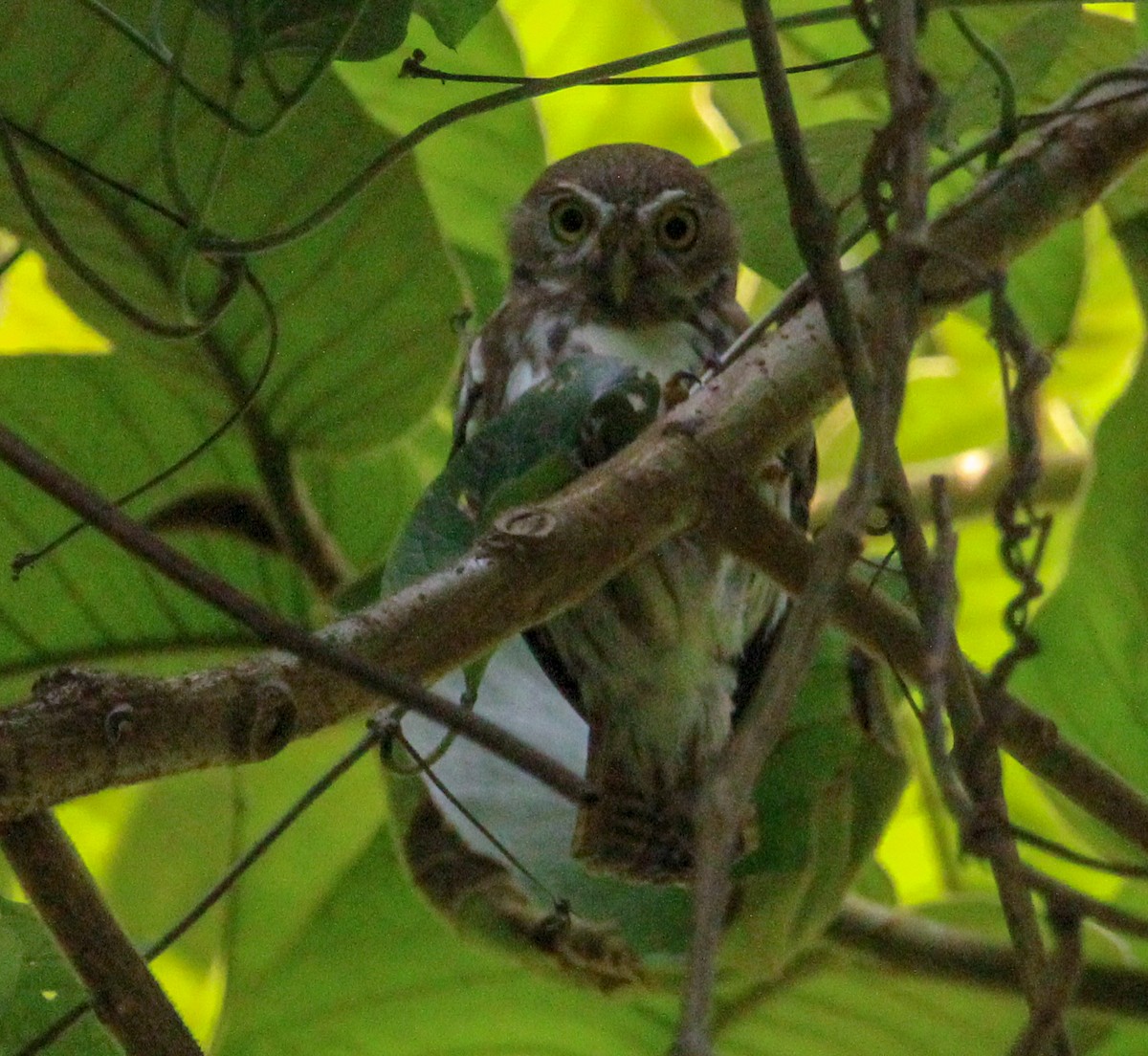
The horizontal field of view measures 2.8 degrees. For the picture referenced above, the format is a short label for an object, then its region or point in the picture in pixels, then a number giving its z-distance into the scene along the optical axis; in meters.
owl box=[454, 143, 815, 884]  5.08
